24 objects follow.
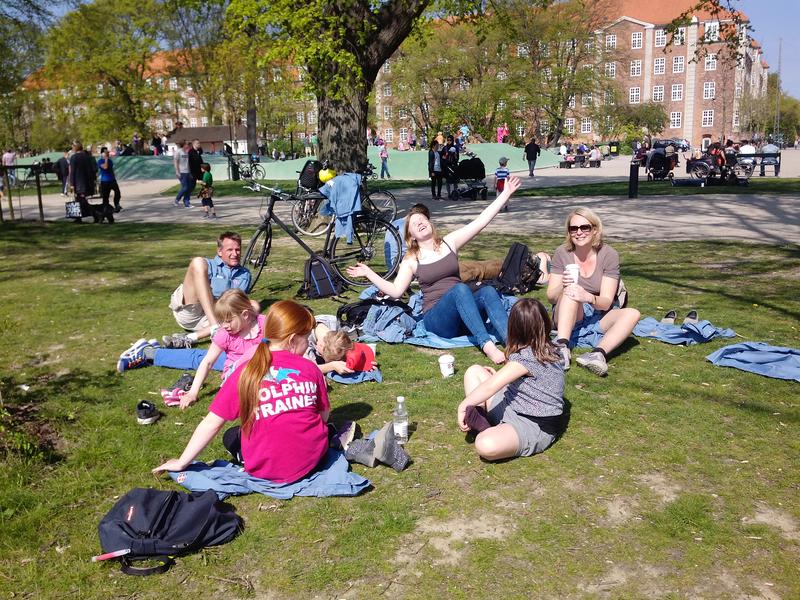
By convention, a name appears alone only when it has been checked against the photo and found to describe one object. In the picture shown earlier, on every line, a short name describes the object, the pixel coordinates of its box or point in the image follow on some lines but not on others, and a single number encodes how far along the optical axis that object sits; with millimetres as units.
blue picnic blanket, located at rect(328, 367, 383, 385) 5738
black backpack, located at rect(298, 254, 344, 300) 8602
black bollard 19361
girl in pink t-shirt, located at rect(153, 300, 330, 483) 3795
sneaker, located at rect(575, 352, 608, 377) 5656
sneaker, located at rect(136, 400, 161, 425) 4988
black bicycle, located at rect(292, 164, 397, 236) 13497
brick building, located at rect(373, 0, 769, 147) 80494
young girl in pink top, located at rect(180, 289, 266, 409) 5027
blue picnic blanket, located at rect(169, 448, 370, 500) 3939
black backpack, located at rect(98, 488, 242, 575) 3316
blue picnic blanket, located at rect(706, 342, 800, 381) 5559
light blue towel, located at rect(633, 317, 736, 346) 6445
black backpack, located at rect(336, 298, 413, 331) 7082
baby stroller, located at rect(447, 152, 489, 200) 20812
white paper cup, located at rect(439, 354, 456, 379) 5773
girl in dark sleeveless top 6258
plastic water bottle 4562
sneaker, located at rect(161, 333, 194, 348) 6641
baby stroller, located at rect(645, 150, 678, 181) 25000
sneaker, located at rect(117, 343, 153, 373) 6164
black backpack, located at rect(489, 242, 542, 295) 8272
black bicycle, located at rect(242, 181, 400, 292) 9250
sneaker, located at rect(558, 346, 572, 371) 5602
